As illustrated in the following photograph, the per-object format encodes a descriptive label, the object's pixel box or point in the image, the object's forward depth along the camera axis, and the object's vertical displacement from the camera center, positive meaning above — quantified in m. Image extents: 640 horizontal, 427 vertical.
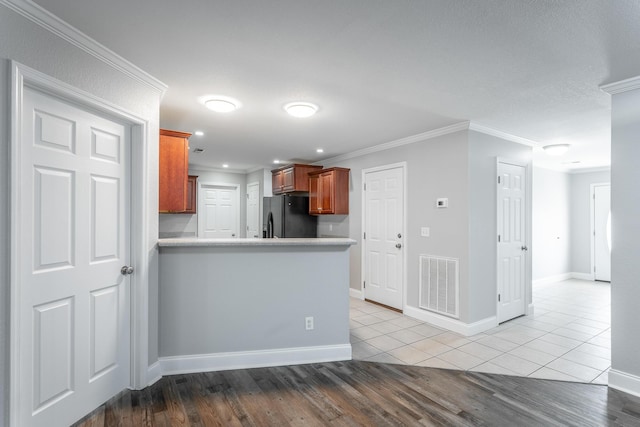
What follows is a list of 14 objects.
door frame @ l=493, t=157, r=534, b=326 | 4.53 -0.32
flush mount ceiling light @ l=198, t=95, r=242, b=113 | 2.95 +1.04
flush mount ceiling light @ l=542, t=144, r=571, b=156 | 4.73 +0.96
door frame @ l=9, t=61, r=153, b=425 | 1.64 +0.04
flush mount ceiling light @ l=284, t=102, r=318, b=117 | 3.09 +1.03
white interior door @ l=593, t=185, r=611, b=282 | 6.69 -0.36
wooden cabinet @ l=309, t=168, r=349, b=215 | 5.46 +0.40
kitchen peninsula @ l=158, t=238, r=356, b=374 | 2.72 -0.77
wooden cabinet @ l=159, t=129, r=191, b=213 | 3.07 +0.42
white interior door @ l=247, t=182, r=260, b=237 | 7.17 +0.13
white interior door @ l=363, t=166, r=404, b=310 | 4.62 -0.32
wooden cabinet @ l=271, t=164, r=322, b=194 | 5.91 +0.69
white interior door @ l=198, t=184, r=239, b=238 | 7.30 +0.07
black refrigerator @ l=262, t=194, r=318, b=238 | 5.93 -0.06
